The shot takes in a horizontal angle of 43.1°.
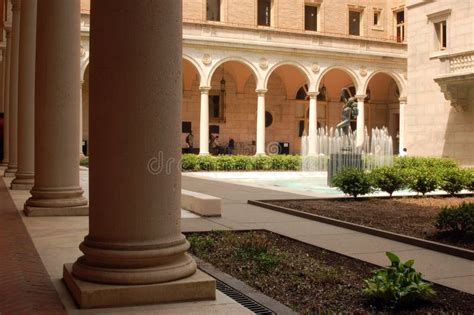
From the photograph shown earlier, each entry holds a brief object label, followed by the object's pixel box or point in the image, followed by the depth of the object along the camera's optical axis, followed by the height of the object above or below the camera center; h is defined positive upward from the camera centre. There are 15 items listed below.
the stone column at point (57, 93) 8.66 +0.78
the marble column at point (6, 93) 21.19 +2.12
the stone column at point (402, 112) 39.51 +2.35
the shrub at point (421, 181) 15.23 -0.85
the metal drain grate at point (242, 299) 4.70 -1.28
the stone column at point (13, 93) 17.67 +1.57
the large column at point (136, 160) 4.30 -0.10
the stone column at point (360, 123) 37.47 +1.54
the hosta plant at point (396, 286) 4.98 -1.16
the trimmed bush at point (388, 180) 14.81 -0.81
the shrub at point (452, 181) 15.86 -0.88
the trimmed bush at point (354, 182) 14.31 -0.84
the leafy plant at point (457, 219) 8.35 -1.01
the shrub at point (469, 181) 15.99 -0.88
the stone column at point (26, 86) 12.84 +1.33
